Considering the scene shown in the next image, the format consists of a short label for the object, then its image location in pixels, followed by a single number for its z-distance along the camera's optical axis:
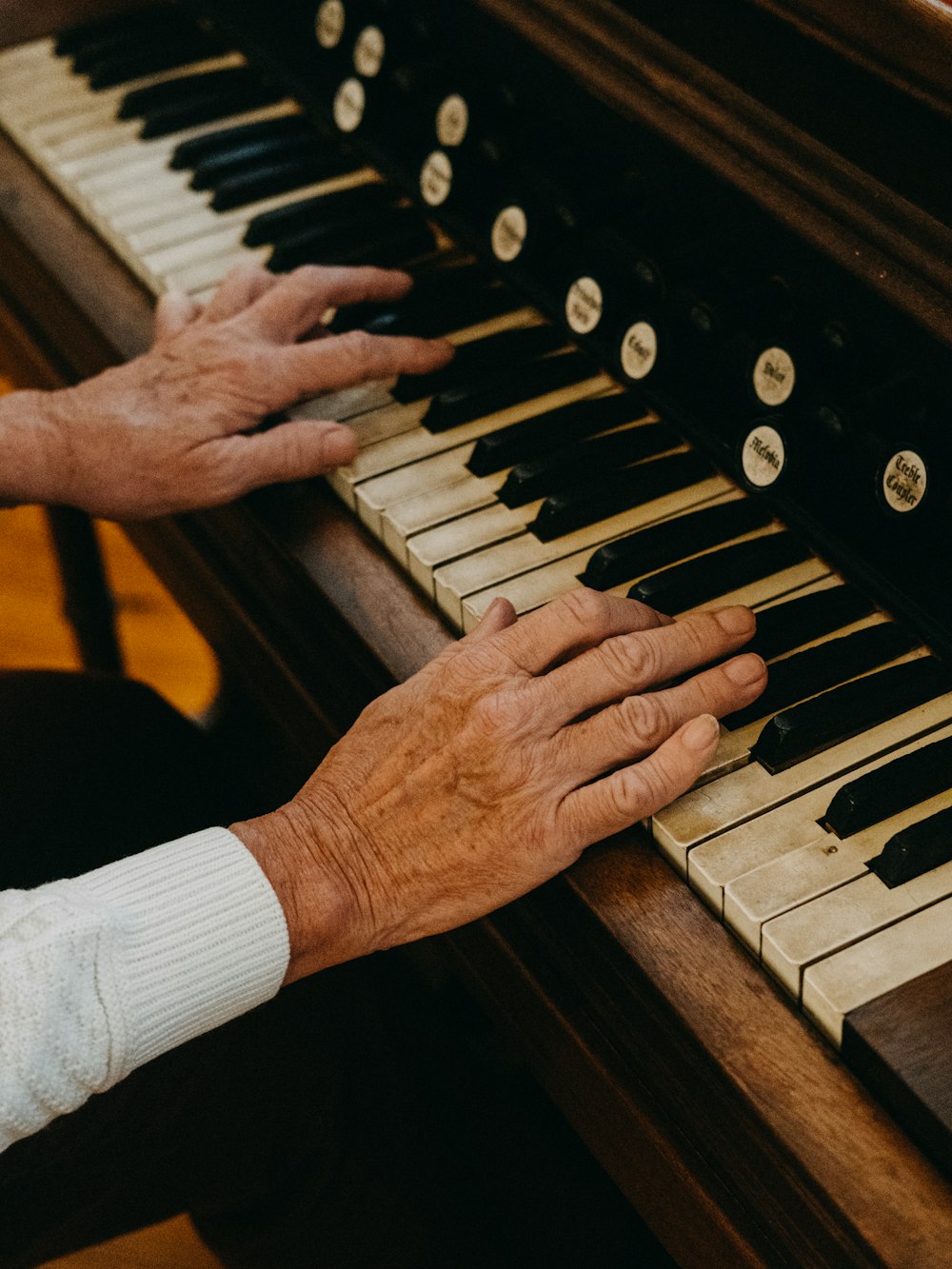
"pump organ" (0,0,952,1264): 0.96
